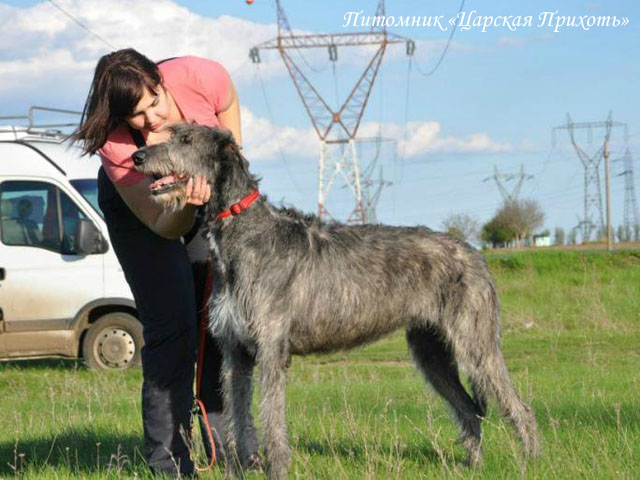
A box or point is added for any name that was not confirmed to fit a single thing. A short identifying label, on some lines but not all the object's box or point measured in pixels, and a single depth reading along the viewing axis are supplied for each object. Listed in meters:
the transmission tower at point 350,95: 44.66
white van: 13.01
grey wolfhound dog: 5.53
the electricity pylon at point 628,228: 42.91
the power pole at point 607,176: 38.42
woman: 5.56
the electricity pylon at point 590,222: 44.81
